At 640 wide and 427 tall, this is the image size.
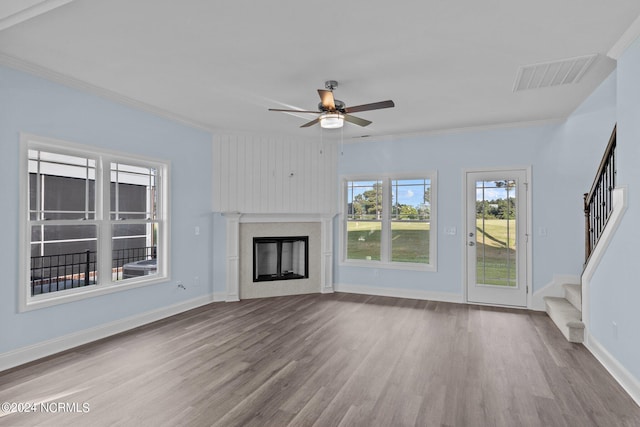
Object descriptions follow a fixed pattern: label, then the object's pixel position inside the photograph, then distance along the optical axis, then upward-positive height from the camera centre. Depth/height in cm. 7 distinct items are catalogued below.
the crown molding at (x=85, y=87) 314 +136
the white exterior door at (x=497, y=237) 516 -37
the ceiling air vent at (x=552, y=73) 315 +140
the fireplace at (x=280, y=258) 597 -83
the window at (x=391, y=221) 581 -16
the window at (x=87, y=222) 344 -12
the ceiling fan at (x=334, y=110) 327 +104
